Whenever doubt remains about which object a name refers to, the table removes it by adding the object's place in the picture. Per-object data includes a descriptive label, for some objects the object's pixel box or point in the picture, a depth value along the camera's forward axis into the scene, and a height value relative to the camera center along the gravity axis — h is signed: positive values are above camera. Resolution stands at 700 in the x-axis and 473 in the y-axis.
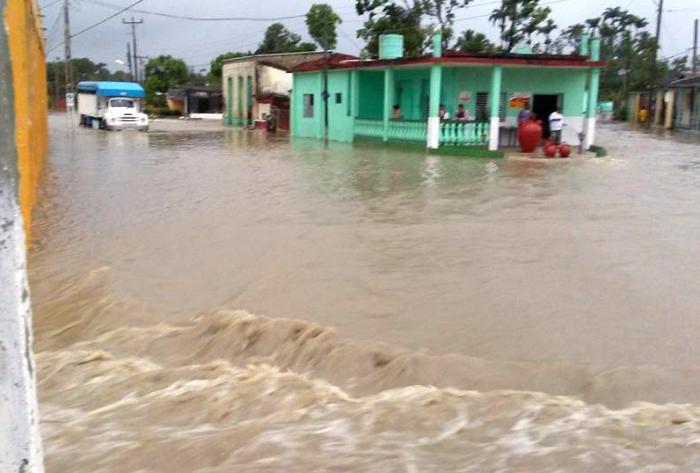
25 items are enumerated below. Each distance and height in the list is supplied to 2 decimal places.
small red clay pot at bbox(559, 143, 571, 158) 21.53 -1.63
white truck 38.34 -1.13
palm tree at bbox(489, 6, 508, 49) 43.16 +4.24
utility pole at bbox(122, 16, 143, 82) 80.69 +1.96
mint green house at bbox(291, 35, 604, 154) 22.78 -0.11
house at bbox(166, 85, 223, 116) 66.62 -1.27
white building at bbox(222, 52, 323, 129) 41.06 +0.03
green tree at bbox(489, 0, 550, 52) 41.03 +4.06
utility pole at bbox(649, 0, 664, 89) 47.41 +3.58
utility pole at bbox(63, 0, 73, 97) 44.09 +2.65
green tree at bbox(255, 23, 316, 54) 70.75 +4.29
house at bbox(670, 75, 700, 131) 41.00 -0.47
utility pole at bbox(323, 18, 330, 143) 29.42 -0.21
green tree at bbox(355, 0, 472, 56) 38.12 +3.28
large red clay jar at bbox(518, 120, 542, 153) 22.40 -1.25
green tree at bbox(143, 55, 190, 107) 73.88 +1.03
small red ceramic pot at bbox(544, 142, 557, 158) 21.53 -1.61
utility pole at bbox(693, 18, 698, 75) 53.09 +3.34
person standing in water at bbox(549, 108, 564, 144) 23.12 -1.00
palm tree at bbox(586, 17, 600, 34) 74.02 +6.69
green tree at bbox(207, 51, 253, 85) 67.38 +1.82
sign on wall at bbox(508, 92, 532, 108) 24.42 -0.26
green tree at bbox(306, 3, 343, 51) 48.81 +4.31
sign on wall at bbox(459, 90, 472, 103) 24.56 -0.15
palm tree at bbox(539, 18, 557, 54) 51.12 +4.10
